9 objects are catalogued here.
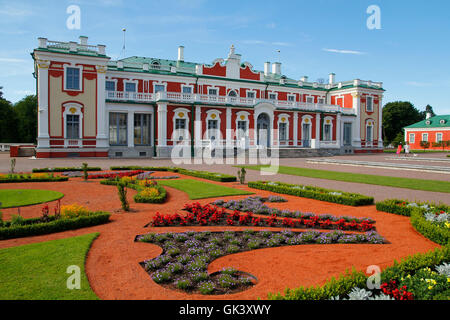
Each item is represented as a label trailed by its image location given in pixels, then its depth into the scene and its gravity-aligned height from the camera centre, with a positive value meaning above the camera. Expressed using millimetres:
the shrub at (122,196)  9648 -1260
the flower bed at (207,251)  4938 -1876
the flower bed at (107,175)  16850 -1172
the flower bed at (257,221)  8312 -1756
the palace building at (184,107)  29641 +4774
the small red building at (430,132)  60656 +3965
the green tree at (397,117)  75375 +8098
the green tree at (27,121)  56125 +5093
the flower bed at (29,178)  15078 -1194
